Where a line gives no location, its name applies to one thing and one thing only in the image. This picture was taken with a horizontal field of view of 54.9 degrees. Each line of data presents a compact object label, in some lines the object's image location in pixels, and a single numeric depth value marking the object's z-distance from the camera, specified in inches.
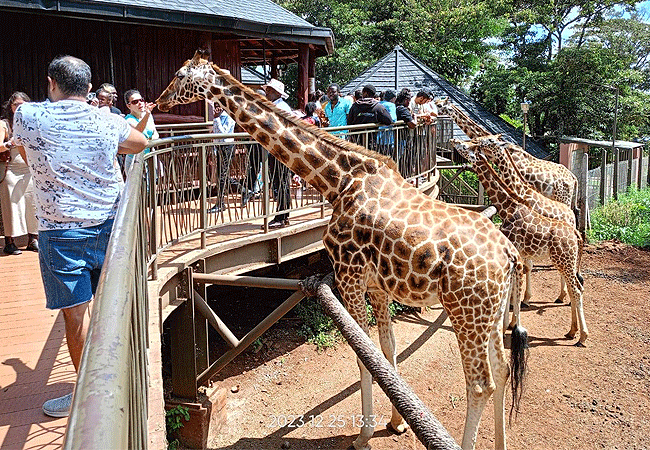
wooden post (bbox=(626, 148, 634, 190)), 761.1
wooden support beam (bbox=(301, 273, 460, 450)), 96.7
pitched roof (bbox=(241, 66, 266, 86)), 825.5
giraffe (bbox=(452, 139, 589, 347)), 381.7
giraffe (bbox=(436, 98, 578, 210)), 476.4
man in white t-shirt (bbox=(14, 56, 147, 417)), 140.9
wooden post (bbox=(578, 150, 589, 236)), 594.5
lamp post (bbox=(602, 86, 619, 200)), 705.0
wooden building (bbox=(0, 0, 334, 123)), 382.6
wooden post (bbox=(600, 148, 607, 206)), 673.0
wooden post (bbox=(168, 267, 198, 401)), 278.1
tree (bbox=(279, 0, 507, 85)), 973.8
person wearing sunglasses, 227.8
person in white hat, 311.3
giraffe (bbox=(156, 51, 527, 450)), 227.3
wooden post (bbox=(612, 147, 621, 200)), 705.0
